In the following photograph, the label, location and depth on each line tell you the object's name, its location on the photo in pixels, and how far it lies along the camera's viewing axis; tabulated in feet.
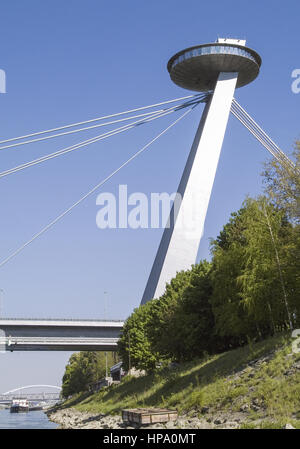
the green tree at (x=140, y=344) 175.32
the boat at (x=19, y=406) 460.14
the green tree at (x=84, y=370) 332.39
